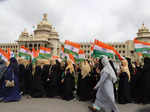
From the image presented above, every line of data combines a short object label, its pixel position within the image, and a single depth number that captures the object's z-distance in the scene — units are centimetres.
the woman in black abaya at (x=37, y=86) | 463
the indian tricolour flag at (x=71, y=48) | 573
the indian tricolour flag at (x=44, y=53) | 869
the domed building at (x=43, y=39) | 4296
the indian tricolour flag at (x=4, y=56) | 548
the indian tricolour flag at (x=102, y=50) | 465
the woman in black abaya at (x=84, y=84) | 454
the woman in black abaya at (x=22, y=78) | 485
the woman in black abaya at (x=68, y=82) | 452
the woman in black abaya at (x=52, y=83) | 482
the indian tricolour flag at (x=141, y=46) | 456
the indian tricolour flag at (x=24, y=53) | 810
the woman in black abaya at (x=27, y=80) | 496
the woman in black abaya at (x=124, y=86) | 415
